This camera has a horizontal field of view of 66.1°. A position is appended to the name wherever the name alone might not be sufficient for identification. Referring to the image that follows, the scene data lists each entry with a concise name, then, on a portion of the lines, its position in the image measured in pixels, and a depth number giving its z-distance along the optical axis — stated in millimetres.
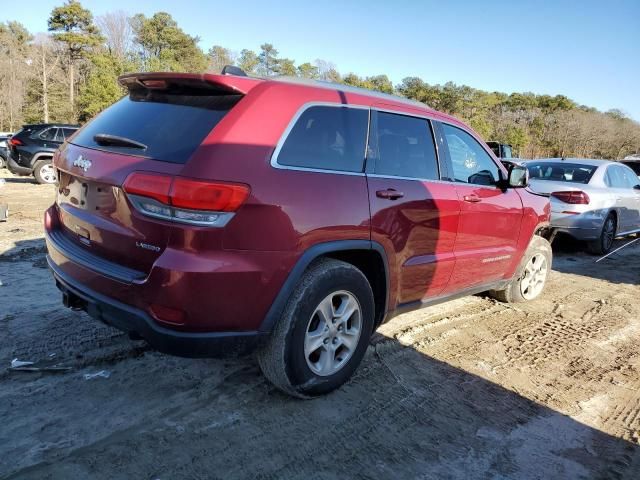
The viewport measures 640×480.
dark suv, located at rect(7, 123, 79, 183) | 12914
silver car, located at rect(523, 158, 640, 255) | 7668
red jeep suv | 2361
